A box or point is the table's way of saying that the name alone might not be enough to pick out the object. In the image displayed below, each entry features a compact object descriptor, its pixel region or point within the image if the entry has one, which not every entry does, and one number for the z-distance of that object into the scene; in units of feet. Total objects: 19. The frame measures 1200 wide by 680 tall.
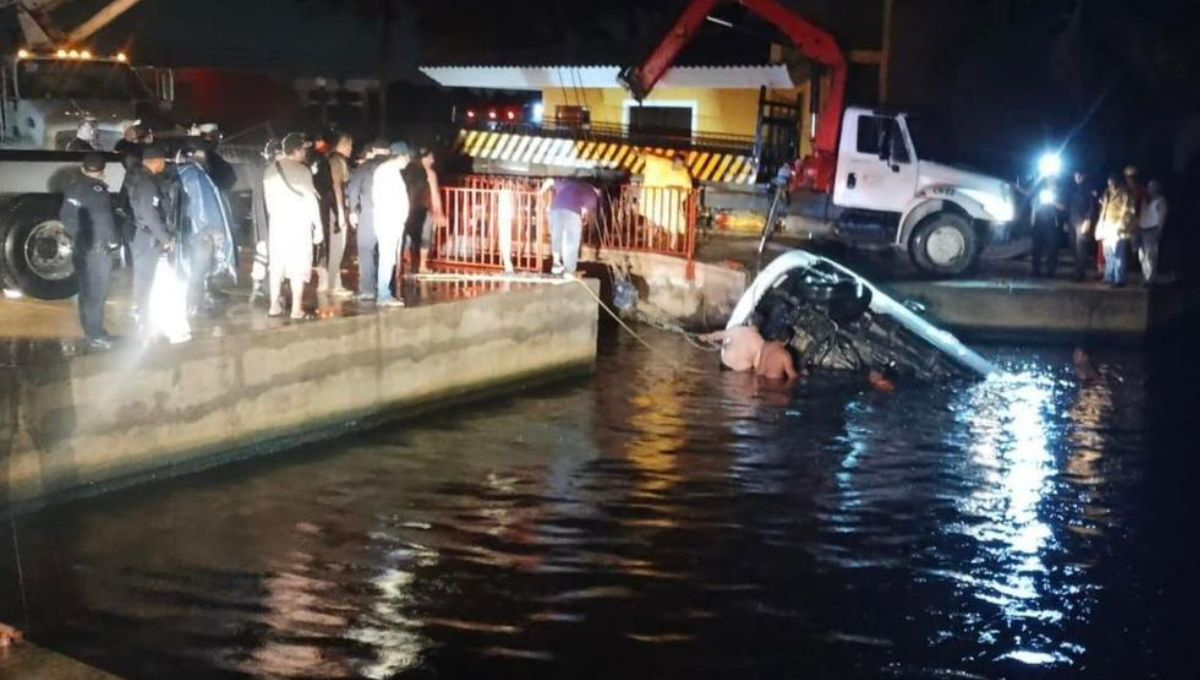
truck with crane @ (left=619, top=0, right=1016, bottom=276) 65.92
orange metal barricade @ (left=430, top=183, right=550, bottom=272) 56.08
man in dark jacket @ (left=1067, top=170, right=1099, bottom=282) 66.54
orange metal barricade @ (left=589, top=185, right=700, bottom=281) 65.10
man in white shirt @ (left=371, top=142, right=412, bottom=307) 45.83
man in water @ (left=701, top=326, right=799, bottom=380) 54.34
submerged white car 55.06
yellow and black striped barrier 85.25
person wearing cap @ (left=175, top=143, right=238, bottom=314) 41.73
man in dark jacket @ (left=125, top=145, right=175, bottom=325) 38.01
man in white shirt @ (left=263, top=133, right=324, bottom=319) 41.55
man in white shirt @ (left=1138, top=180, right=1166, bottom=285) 64.64
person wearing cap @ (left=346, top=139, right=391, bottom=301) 46.11
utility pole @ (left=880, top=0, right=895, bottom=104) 84.74
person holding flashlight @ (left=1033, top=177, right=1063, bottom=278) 66.08
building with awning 85.87
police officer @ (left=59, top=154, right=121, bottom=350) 36.76
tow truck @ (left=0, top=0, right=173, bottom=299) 44.21
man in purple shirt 57.16
